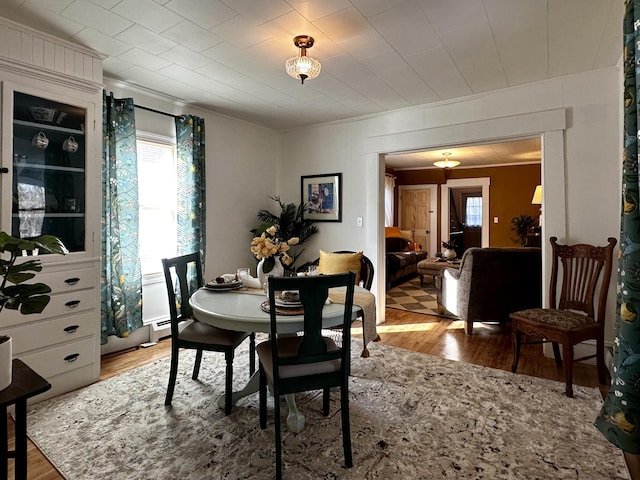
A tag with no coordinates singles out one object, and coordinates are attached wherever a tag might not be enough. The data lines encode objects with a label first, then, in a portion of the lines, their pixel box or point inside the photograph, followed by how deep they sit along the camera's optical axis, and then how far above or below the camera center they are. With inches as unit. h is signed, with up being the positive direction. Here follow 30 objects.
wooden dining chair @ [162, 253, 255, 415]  88.7 -26.2
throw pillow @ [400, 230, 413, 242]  324.2 +0.3
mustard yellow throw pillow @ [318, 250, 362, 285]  135.9 -10.7
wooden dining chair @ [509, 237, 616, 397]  100.7 -23.7
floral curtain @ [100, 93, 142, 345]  122.7 +4.2
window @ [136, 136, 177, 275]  142.5 +15.3
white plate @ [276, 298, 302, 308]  77.1 -15.1
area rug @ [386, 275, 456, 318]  195.6 -39.2
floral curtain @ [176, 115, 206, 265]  149.6 +22.5
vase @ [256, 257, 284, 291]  94.0 -9.1
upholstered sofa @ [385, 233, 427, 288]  249.4 -17.7
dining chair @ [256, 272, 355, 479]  66.8 -24.6
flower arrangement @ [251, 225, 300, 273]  89.9 -3.4
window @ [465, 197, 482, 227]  392.6 +26.6
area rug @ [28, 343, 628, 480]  70.4 -45.7
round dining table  73.1 -17.0
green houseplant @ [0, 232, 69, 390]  49.3 -8.1
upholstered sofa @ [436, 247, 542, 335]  146.3 -20.0
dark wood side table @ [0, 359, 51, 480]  48.0 -24.9
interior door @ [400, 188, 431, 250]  341.1 +21.7
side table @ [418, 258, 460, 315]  222.5 -18.8
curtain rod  137.6 +50.5
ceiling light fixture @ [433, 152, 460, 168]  267.4 +55.5
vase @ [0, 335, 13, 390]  48.9 -17.7
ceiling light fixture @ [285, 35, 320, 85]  92.5 +45.2
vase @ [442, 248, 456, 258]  237.3 -12.1
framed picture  182.7 +20.5
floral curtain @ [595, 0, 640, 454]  54.9 -9.5
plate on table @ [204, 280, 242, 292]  99.0 -14.2
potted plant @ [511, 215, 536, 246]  284.5 +6.6
